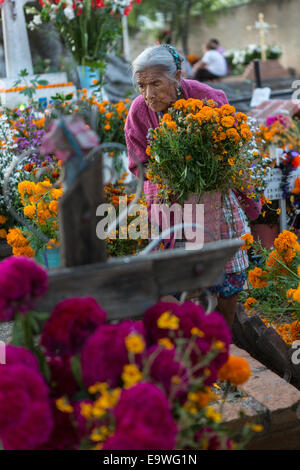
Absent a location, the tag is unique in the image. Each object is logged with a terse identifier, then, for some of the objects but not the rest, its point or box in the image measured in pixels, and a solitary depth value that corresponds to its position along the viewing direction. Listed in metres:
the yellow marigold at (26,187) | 2.95
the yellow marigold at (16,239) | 2.92
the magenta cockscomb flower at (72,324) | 1.36
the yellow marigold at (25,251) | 2.93
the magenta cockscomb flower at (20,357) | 1.34
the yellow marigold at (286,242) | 2.94
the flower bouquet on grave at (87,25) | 5.45
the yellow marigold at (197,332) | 1.40
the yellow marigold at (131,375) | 1.25
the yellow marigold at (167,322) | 1.36
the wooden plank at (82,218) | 1.43
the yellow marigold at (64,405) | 1.29
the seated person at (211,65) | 11.80
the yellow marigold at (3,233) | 4.18
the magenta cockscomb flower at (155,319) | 1.51
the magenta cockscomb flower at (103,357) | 1.35
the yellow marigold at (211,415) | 1.35
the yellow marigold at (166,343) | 1.31
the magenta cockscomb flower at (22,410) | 1.22
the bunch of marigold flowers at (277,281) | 2.93
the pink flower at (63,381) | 1.44
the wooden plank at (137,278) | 1.45
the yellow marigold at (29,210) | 2.87
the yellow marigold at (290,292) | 2.64
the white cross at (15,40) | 6.44
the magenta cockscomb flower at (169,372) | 1.35
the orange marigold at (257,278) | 3.08
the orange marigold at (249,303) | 3.23
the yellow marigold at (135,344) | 1.28
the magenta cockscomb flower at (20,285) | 1.32
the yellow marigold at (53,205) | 2.77
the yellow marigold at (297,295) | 2.10
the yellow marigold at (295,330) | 2.83
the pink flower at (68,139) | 1.45
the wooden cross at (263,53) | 13.12
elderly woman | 2.60
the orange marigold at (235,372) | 1.58
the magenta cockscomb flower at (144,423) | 1.17
